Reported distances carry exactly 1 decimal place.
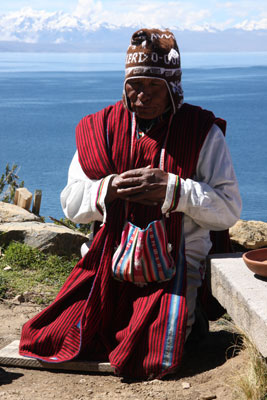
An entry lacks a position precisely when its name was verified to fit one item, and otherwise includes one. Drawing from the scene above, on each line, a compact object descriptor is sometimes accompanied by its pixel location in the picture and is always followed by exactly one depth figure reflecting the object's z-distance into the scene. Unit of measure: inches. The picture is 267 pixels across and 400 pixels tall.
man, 149.9
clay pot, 145.3
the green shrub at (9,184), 365.2
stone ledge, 130.0
